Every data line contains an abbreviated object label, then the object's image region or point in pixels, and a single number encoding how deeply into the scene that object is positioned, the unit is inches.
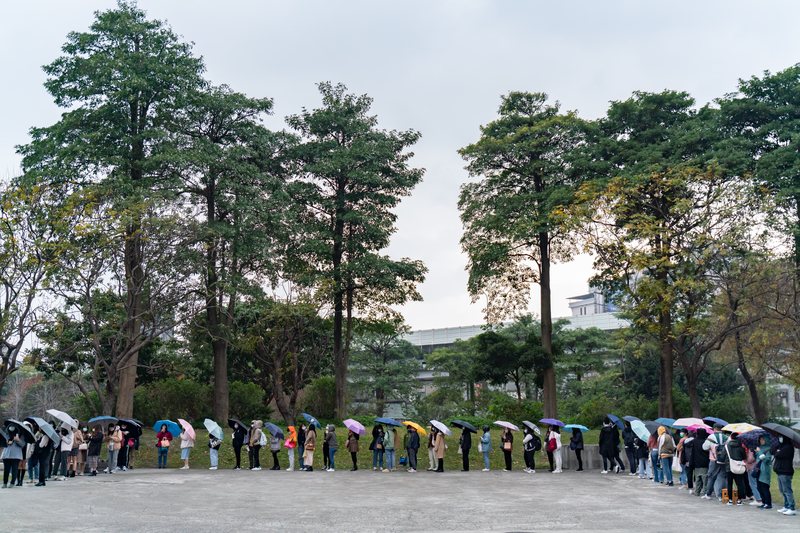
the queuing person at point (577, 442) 886.4
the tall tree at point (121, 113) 1064.8
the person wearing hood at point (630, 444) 816.9
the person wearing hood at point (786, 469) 487.2
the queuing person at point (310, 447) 835.4
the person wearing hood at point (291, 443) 863.1
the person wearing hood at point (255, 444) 847.7
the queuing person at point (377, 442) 852.6
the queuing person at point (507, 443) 853.2
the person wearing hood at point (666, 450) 682.8
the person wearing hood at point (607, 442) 844.6
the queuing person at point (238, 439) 869.8
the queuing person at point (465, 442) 849.3
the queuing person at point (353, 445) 842.8
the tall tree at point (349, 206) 1286.9
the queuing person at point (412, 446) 842.8
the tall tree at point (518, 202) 1275.8
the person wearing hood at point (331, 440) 842.2
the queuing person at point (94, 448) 755.4
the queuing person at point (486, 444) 872.3
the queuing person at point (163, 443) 879.2
